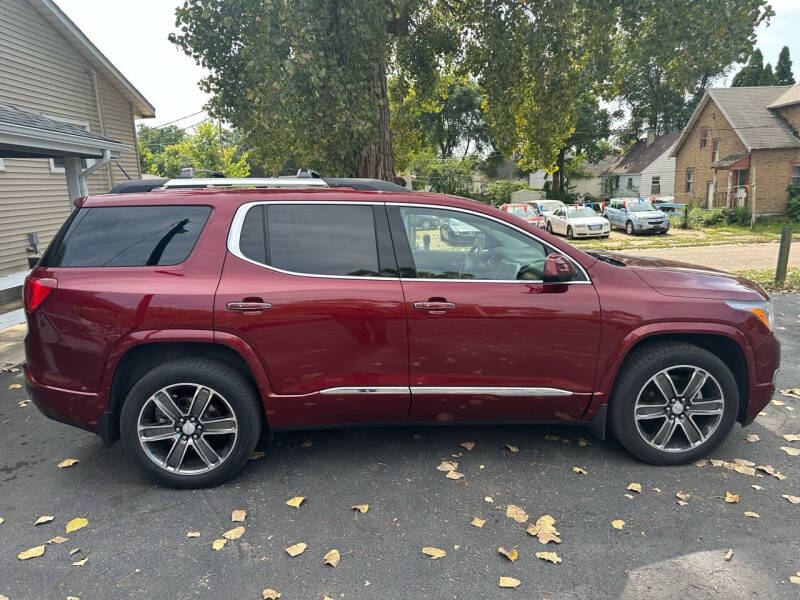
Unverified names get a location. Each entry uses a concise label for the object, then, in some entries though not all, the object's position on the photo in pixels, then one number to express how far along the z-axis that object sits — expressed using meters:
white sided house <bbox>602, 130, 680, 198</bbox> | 43.62
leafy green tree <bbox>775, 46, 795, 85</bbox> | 44.16
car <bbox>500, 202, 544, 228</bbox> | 24.02
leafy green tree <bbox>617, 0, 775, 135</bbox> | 7.78
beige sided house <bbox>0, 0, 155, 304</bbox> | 9.70
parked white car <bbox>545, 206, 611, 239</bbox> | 23.27
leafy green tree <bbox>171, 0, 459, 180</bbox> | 7.30
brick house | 28.19
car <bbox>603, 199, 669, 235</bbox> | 24.06
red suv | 3.28
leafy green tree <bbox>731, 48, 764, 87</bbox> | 45.18
